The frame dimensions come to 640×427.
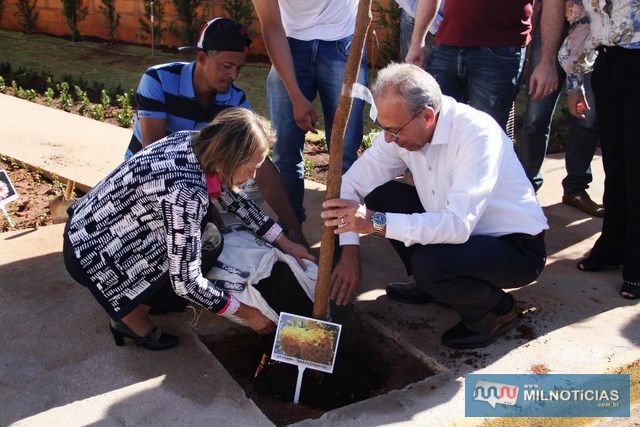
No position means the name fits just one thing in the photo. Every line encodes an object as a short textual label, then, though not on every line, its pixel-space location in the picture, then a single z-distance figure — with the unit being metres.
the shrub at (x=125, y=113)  5.97
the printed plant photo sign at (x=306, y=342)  2.68
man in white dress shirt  2.68
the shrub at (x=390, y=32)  8.39
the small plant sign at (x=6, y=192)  3.90
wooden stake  2.45
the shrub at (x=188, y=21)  9.11
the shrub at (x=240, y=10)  8.89
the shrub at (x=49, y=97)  6.49
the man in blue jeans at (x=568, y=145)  4.22
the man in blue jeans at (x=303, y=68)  3.43
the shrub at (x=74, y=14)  9.69
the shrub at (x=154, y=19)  9.28
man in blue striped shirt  3.24
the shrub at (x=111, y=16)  9.48
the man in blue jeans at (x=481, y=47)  3.61
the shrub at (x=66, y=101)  6.34
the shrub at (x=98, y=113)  6.09
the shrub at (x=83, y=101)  6.24
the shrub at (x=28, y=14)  10.11
